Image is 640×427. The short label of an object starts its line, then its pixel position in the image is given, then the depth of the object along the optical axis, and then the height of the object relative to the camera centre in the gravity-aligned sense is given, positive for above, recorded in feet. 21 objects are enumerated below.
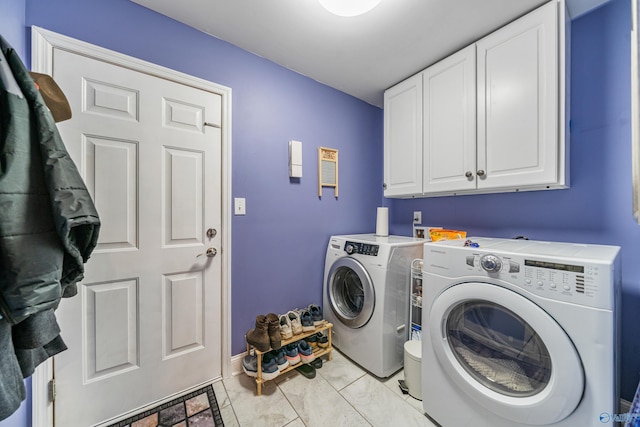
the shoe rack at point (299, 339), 4.77 -3.05
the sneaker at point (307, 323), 5.60 -2.63
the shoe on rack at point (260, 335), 4.84 -2.60
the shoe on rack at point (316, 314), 5.83 -2.56
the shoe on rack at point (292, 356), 5.21 -3.16
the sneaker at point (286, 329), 5.23 -2.59
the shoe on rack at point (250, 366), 4.90 -3.23
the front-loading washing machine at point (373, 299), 5.13 -2.00
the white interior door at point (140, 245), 3.91 -0.63
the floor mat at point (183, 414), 4.09 -3.63
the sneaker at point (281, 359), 5.05 -3.15
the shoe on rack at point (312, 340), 5.91 -3.22
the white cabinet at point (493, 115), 4.06 +2.01
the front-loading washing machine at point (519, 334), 2.67 -1.62
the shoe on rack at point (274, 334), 4.97 -2.57
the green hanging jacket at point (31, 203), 1.59 +0.06
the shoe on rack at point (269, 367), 4.81 -3.18
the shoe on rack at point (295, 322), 5.42 -2.56
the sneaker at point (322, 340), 5.87 -3.19
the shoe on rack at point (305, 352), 5.32 -3.16
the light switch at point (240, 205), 5.37 +0.15
